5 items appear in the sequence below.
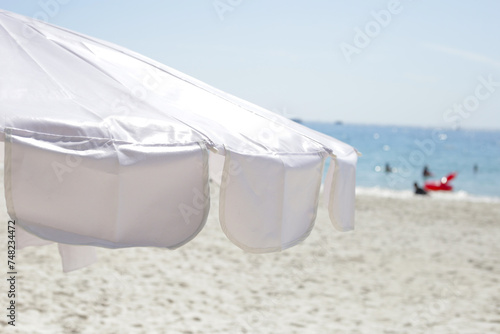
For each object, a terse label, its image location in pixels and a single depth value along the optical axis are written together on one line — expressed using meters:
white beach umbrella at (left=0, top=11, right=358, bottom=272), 1.44
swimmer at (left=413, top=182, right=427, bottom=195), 19.70
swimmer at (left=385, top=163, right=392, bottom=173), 30.17
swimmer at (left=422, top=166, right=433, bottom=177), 29.00
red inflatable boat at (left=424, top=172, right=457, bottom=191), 21.48
